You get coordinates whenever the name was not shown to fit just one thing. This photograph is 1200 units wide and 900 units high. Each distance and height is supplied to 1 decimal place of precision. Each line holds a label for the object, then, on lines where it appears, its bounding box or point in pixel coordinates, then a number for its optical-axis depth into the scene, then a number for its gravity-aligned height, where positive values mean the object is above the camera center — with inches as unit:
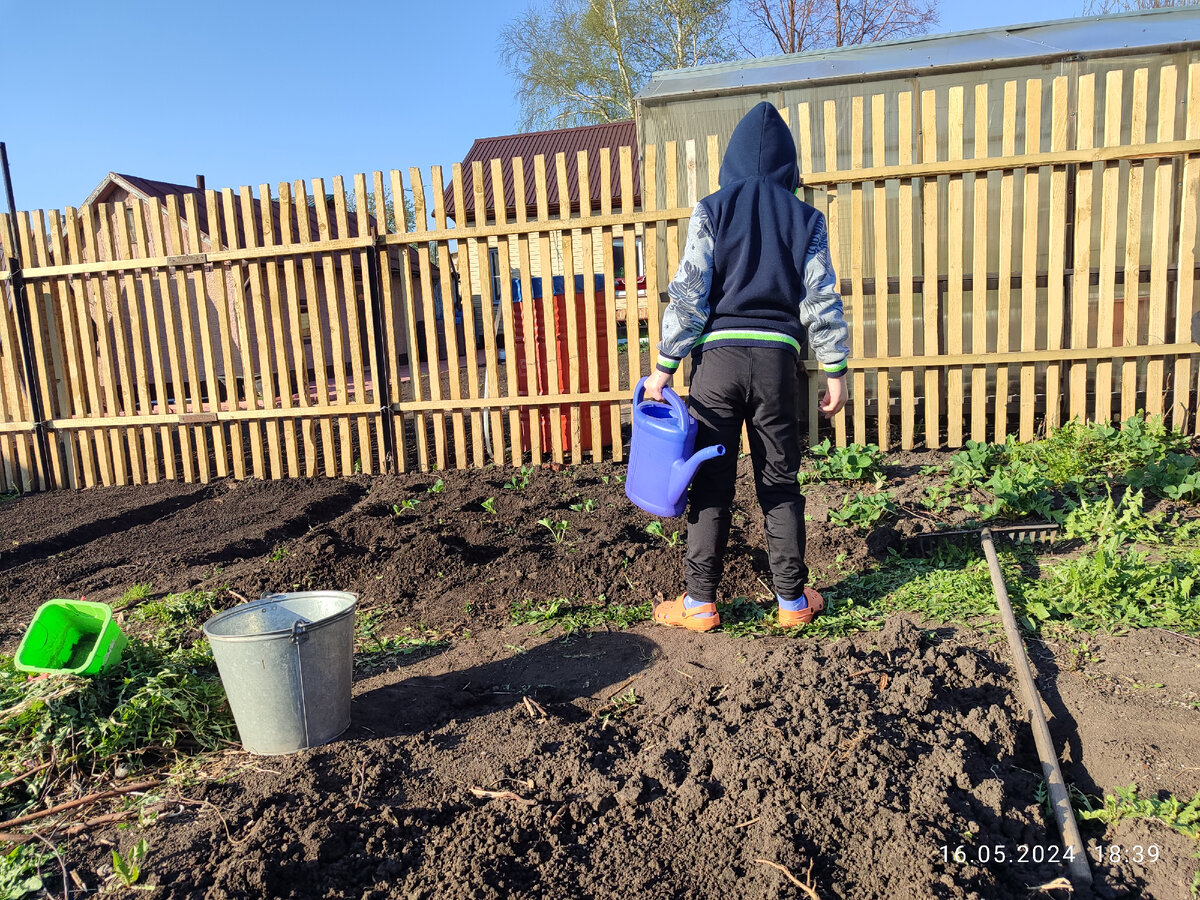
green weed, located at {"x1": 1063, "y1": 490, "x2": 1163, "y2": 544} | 146.6 -40.1
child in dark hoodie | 119.6 -0.8
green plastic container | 96.0 -35.8
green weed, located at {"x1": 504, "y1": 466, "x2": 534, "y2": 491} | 216.1 -40.7
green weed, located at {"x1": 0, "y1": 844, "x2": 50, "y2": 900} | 72.9 -47.8
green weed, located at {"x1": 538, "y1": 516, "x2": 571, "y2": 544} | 173.2 -43.0
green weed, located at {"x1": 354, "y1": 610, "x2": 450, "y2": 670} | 127.3 -49.9
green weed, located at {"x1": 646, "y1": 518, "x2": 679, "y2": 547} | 167.9 -42.5
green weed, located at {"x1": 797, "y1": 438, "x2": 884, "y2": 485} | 187.5 -35.2
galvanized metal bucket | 91.4 -38.8
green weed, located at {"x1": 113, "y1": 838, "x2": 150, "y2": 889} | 71.3 -46.3
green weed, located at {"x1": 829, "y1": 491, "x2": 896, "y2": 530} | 160.7 -39.1
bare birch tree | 932.0 +338.6
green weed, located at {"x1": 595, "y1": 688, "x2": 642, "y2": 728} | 101.7 -49.0
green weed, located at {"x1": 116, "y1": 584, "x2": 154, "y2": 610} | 155.6 -47.9
